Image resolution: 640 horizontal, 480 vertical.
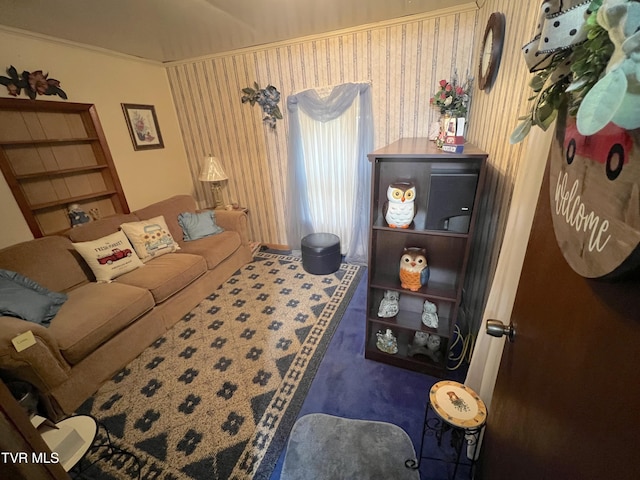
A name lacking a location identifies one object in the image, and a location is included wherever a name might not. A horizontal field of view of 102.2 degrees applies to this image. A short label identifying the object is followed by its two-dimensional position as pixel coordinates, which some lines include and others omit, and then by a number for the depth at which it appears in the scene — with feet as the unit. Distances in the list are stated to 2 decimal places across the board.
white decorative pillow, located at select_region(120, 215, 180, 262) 7.82
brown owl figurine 4.96
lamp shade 9.87
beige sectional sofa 4.56
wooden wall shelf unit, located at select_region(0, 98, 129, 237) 6.71
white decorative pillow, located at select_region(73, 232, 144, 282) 6.85
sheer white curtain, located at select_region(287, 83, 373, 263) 8.45
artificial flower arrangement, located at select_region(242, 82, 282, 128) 9.02
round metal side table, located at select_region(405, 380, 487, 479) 3.17
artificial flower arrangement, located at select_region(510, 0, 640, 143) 0.93
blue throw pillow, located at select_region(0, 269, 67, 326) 4.91
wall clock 4.48
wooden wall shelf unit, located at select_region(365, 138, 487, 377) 4.09
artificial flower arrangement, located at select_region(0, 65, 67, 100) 6.46
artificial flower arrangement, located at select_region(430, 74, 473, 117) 6.84
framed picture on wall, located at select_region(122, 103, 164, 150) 9.08
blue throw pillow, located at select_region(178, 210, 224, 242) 9.23
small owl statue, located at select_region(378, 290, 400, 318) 5.48
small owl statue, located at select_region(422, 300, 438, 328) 5.16
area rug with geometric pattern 4.16
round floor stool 8.90
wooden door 1.19
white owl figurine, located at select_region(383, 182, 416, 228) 4.58
